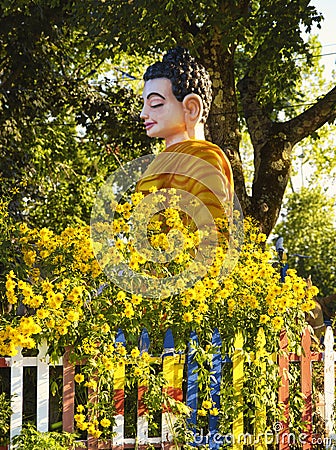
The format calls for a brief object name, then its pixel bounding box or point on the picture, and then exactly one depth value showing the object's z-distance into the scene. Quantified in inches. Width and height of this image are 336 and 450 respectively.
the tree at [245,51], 310.0
